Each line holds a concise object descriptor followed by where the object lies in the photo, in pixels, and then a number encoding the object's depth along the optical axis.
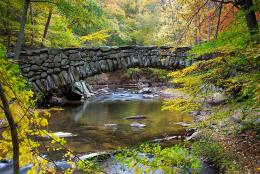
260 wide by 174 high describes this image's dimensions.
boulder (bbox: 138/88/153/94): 16.71
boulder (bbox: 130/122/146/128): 8.31
